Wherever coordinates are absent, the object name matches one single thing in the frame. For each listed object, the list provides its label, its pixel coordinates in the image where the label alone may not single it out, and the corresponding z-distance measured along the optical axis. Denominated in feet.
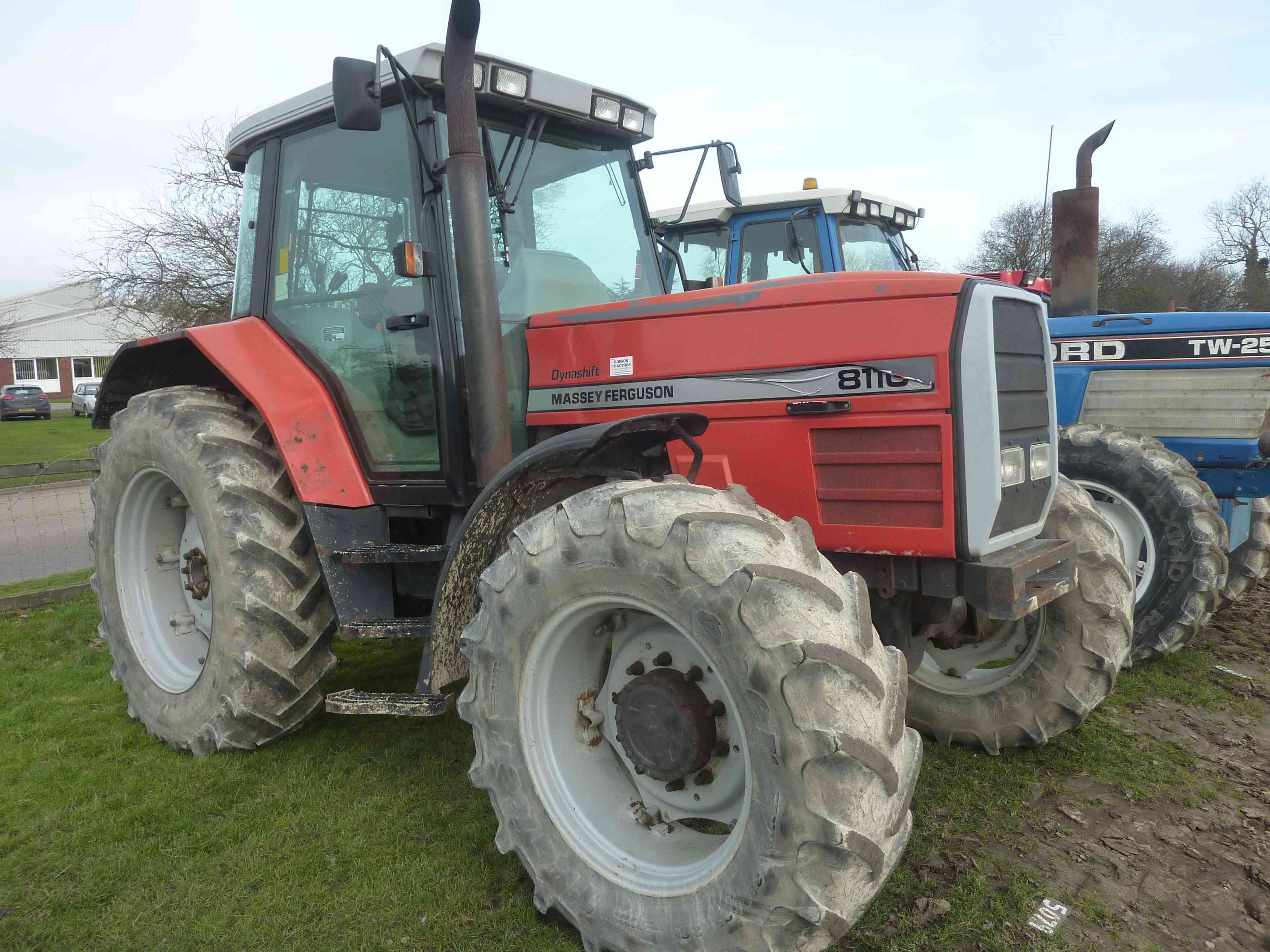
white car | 110.93
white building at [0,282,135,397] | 165.27
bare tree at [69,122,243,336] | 42.11
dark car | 101.55
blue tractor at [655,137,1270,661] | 15.55
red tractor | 7.10
